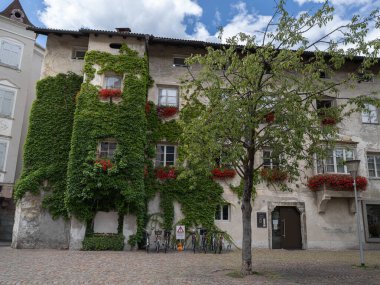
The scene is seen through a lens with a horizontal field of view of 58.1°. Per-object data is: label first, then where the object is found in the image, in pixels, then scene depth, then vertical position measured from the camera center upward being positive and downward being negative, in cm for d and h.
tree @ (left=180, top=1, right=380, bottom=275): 982 +359
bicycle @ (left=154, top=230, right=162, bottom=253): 1605 -72
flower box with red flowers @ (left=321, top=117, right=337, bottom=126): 1859 +577
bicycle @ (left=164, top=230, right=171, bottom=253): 1662 -65
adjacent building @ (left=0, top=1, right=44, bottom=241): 2220 +836
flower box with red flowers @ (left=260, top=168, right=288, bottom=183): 1811 +265
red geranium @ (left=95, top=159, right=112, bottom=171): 1612 +275
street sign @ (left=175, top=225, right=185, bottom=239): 1706 -33
